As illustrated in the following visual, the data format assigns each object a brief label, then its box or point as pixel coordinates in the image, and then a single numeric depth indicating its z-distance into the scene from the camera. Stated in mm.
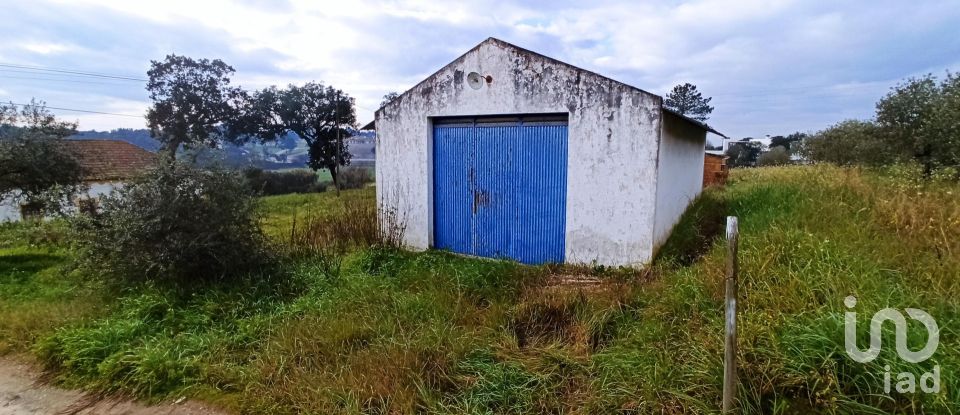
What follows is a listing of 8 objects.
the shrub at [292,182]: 31680
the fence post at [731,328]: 2361
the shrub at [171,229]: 5320
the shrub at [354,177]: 32531
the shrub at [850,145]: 11812
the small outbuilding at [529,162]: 6094
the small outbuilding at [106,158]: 17531
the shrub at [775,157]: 29575
